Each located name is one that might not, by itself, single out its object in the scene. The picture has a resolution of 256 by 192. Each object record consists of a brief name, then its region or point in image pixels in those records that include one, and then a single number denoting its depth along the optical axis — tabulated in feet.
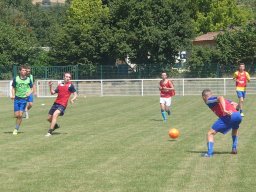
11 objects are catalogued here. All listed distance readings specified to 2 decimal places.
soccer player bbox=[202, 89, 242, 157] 42.29
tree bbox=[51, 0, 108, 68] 178.40
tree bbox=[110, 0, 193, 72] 173.37
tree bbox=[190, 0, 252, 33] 238.89
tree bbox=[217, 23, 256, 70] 174.60
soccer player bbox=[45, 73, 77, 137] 58.85
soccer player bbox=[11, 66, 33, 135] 60.85
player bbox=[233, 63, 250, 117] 86.02
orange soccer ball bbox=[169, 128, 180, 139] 53.62
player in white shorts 76.69
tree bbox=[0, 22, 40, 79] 191.62
